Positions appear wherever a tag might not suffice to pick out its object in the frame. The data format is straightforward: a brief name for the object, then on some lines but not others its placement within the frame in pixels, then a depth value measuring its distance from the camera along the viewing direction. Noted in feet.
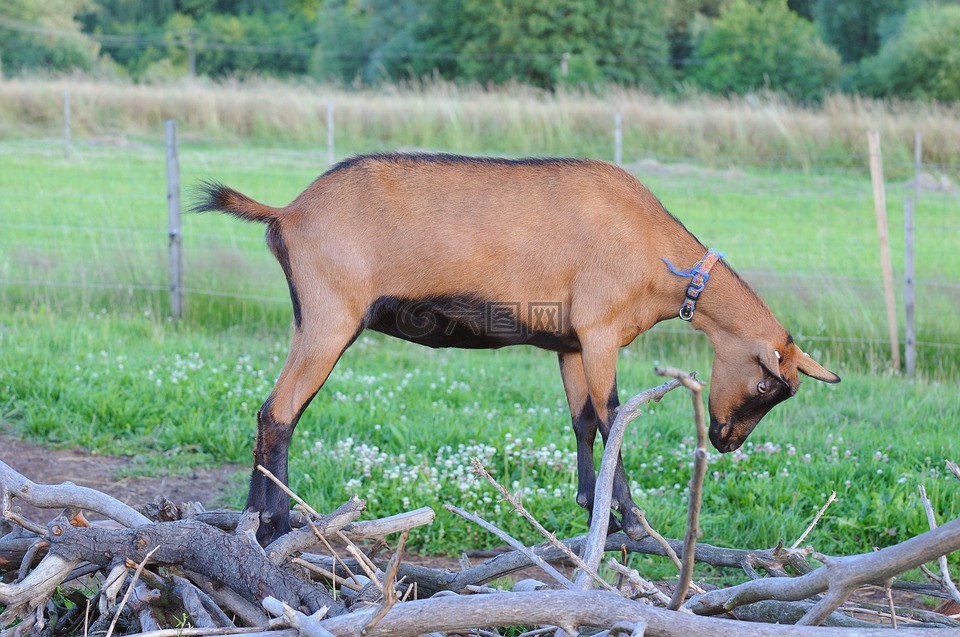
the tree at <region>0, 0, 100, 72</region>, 128.16
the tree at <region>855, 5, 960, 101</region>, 91.56
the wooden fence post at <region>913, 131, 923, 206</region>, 34.25
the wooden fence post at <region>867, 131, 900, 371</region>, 27.12
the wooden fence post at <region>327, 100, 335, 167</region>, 43.09
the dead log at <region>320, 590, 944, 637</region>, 8.96
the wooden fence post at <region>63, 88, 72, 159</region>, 51.13
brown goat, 12.29
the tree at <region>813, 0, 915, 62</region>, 120.47
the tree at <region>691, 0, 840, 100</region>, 106.11
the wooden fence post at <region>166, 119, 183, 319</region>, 30.17
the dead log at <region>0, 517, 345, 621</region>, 10.97
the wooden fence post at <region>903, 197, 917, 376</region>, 26.84
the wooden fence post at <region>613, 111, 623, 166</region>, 37.17
